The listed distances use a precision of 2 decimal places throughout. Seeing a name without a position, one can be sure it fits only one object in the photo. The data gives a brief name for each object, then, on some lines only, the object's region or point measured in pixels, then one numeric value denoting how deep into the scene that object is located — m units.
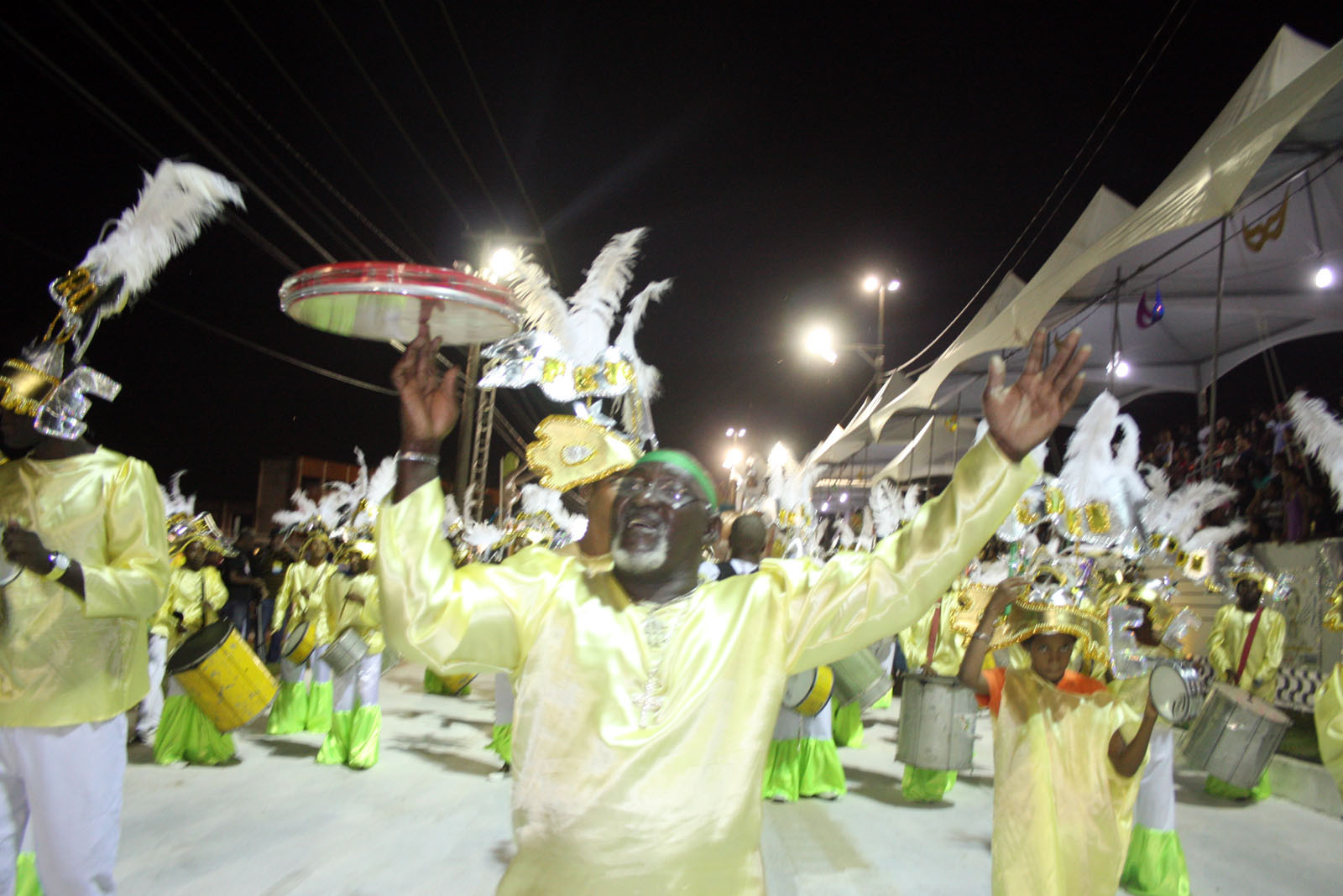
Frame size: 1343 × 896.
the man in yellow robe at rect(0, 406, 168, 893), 3.16
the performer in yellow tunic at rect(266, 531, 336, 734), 9.24
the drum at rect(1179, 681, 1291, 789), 4.99
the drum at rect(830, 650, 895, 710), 6.69
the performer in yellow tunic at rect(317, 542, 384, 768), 7.75
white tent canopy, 5.17
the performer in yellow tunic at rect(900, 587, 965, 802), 7.45
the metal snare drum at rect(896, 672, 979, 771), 5.62
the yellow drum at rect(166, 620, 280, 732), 6.30
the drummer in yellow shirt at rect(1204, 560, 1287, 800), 8.46
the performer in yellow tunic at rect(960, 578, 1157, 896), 3.99
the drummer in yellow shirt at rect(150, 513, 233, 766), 7.66
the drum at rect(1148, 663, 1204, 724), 3.73
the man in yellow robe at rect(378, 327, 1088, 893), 2.17
